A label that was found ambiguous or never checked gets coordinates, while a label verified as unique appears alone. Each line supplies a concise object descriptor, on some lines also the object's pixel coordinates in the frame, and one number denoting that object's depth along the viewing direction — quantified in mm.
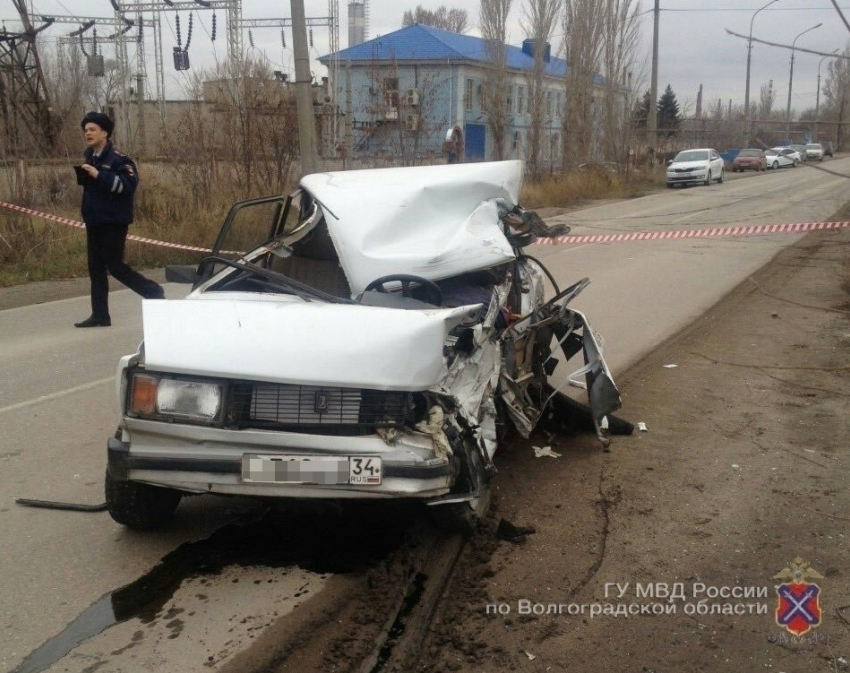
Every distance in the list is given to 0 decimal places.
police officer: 8602
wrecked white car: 3609
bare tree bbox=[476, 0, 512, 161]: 35562
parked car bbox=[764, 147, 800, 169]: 53438
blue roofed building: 23609
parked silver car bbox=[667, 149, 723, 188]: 37906
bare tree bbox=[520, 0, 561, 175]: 34969
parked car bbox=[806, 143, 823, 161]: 59497
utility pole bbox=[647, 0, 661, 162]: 37188
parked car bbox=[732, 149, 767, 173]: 52125
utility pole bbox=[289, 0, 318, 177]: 15023
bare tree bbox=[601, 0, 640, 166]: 37375
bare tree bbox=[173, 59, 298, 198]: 16922
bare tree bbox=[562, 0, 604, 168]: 35812
